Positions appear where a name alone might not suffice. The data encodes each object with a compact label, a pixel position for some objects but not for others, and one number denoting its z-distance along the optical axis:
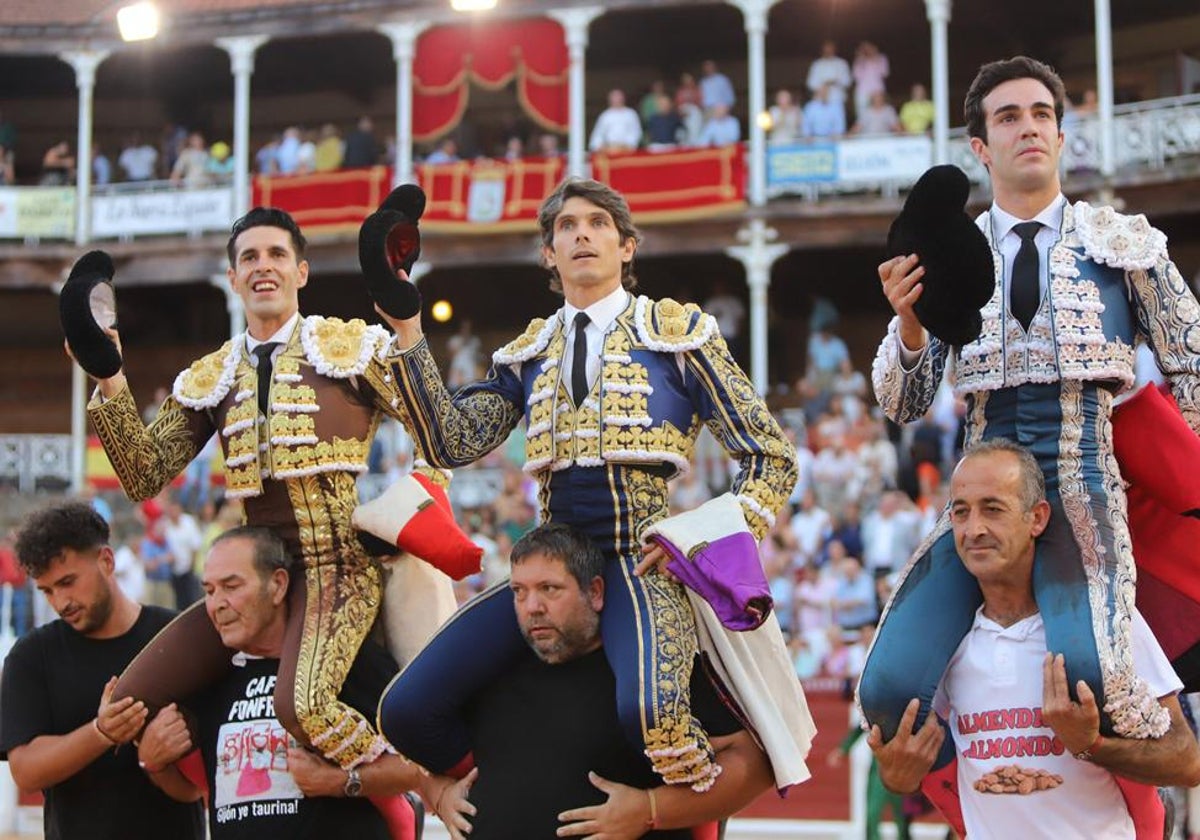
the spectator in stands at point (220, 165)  22.70
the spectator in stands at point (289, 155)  22.25
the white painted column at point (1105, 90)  19.53
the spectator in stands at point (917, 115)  20.12
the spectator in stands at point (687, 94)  21.11
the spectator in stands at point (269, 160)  22.61
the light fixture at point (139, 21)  22.77
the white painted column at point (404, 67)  22.14
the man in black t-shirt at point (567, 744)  4.54
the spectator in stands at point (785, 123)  20.52
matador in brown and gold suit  5.27
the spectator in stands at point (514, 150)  21.48
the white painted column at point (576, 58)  21.42
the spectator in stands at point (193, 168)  22.78
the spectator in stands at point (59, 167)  23.52
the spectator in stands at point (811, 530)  13.55
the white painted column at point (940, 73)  20.02
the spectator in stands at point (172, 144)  23.77
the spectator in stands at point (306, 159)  22.17
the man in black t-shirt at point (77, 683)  5.69
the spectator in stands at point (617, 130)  20.86
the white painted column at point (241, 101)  22.44
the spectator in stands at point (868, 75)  20.12
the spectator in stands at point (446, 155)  21.70
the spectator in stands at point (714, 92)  20.92
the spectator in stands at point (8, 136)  24.12
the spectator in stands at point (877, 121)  19.83
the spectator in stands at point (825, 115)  19.95
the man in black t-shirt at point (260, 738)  5.17
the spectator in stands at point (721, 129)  20.69
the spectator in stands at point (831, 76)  20.06
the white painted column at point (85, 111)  23.14
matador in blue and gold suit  4.56
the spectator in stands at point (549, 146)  21.62
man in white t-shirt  4.34
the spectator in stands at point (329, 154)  22.12
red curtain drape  22.25
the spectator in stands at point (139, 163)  23.41
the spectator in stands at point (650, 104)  20.93
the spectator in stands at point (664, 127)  20.75
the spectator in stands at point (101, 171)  23.48
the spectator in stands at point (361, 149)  21.86
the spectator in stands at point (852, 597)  12.17
